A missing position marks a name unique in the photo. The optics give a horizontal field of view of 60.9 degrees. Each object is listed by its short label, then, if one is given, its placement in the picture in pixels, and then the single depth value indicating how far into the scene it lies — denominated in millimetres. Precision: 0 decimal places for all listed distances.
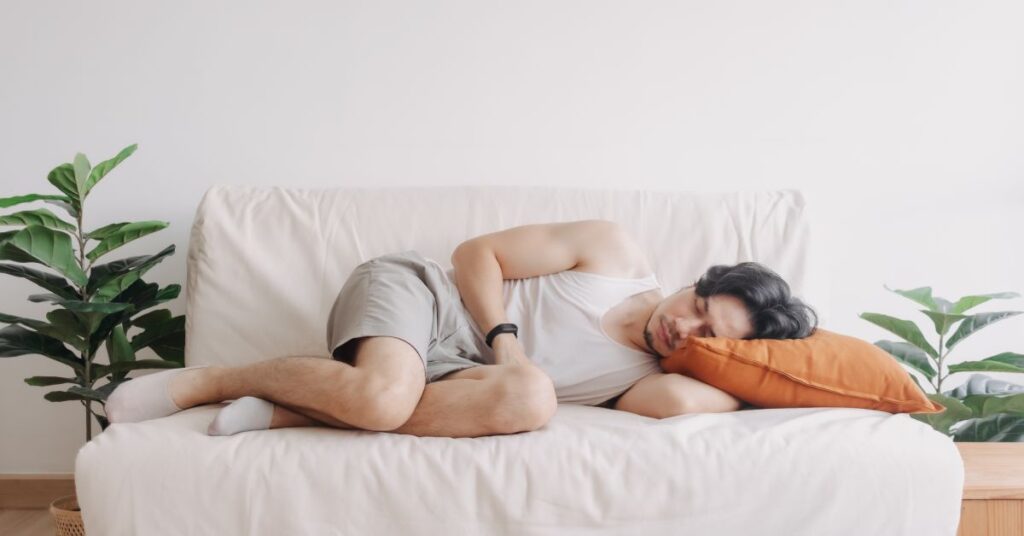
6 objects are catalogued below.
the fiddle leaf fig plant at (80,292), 2002
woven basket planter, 1868
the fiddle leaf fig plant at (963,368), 2131
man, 1557
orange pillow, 1706
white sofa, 1392
